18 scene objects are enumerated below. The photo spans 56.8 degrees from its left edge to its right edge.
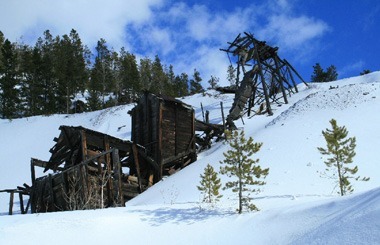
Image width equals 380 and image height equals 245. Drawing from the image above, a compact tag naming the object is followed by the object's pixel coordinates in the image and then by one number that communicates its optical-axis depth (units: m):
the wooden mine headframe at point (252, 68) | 28.73
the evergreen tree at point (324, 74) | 62.28
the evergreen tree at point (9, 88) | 48.75
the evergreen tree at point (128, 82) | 60.41
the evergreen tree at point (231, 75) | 79.98
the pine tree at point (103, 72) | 59.16
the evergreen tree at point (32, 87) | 50.88
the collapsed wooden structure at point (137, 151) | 16.03
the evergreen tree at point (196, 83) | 80.07
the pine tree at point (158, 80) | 69.33
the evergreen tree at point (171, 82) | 63.14
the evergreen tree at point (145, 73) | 70.94
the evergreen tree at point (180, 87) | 70.37
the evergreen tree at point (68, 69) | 54.09
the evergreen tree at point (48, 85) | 51.64
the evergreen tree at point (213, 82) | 78.88
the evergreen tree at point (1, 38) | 73.21
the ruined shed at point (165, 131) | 19.77
